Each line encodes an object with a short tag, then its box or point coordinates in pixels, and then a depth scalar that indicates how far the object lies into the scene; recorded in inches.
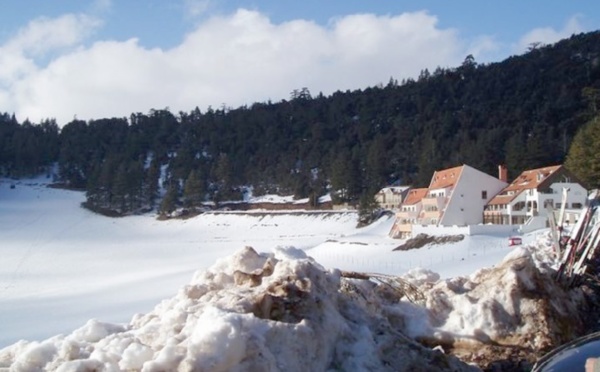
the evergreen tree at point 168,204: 3580.2
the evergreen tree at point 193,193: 3686.0
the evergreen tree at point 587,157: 1971.0
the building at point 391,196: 3038.9
